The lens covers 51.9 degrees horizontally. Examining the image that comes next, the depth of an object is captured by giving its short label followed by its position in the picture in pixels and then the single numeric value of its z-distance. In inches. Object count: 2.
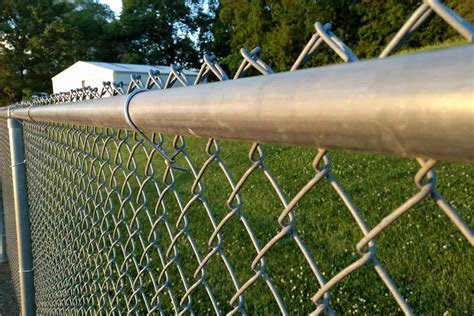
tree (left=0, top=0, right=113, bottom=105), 1304.1
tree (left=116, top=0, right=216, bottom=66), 1584.6
